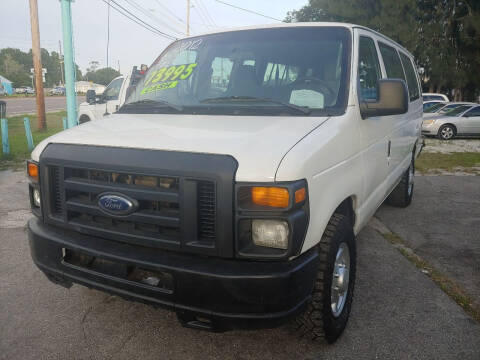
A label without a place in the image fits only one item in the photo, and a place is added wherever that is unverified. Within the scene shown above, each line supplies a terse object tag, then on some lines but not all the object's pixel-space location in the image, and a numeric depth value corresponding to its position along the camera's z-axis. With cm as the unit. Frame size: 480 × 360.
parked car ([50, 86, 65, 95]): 7989
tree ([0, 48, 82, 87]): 9520
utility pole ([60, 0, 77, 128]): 856
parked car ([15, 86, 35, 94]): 7750
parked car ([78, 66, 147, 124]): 1043
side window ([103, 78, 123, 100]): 1126
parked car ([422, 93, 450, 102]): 2416
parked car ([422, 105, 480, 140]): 1625
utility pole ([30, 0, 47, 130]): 1557
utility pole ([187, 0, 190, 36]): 4100
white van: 213
